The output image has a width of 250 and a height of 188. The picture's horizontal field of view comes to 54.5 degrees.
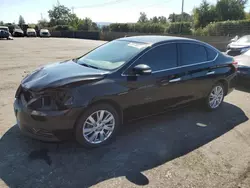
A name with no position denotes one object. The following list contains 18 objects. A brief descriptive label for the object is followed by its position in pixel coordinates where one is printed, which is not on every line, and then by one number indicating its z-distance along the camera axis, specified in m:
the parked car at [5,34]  29.16
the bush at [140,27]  31.36
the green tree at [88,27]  47.38
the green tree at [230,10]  30.91
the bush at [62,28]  47.00
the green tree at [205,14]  32.27
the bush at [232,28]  22.73
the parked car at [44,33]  38.28
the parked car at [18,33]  37.39
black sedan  3.21
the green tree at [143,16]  78.43
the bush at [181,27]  27.88
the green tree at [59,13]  68.00
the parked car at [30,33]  38.34
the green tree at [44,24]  60.40
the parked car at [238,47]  10.34
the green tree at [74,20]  59.20
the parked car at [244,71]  7.02
